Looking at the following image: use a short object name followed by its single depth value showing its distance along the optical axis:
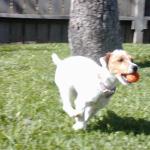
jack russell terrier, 5.44
